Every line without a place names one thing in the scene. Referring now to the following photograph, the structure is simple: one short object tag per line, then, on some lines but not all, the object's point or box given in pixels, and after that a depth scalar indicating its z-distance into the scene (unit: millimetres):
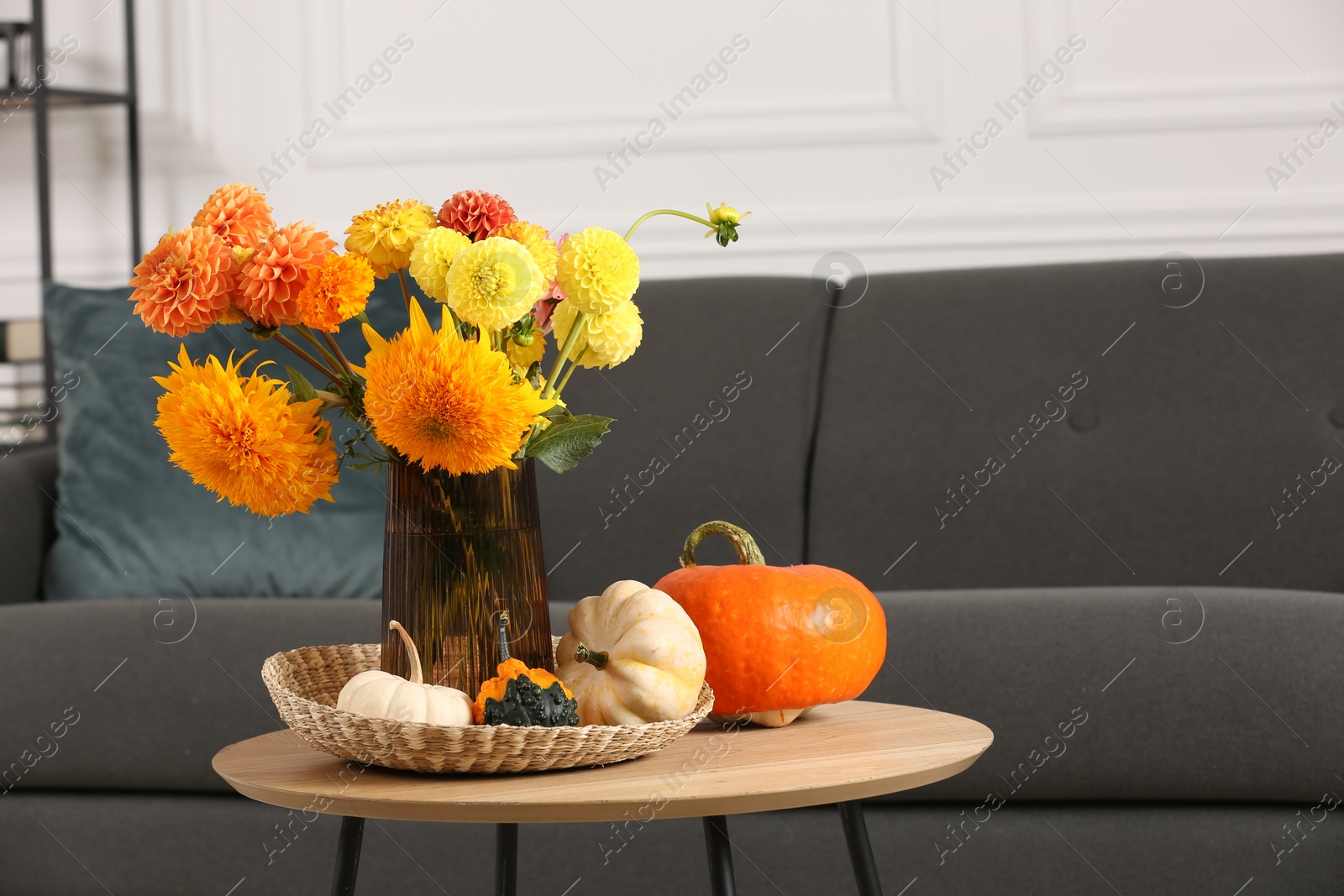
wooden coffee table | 2958
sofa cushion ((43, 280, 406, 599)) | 4182
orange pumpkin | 3208
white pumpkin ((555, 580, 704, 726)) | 3091
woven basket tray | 3002
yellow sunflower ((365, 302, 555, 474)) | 3016
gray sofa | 3610
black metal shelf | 5616
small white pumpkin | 3023
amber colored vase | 3098
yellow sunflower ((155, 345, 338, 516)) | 3051
